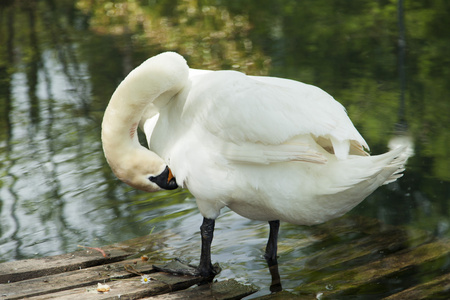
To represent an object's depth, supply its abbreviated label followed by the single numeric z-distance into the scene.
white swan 7.27
